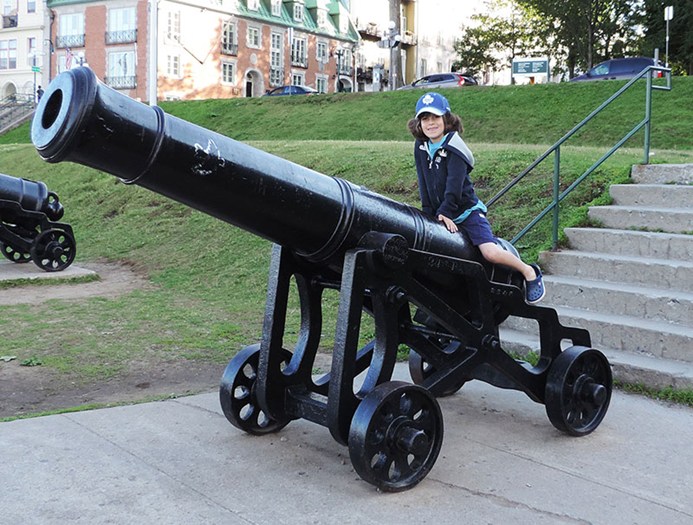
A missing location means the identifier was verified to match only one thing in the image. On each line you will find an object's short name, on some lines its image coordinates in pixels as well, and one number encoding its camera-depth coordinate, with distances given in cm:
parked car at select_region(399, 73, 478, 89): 3756
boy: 449
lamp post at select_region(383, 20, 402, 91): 3036
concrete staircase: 558
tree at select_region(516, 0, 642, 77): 3881
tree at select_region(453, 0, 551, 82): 5025
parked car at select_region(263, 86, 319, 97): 4009
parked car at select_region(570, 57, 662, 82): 3081
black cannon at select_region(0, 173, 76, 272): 1160
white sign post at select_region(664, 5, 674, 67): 2750
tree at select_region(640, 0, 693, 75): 3106
